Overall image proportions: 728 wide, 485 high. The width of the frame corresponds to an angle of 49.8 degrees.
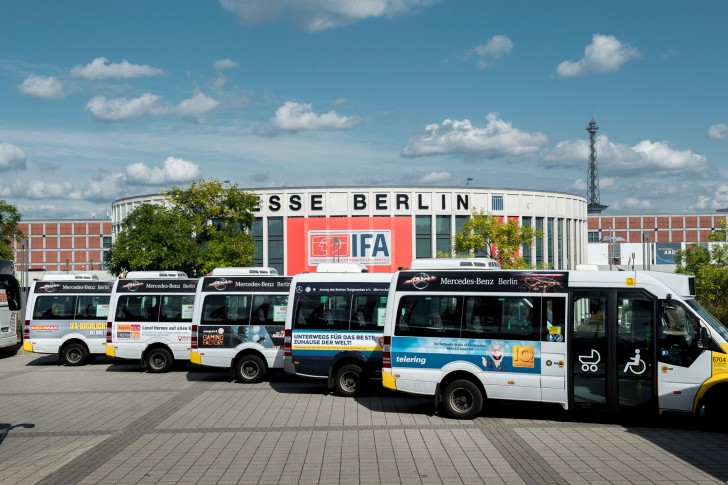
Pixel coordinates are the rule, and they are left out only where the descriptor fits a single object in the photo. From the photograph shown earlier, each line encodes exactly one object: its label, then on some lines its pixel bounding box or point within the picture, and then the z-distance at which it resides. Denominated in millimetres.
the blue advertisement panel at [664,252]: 82562
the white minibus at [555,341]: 12328
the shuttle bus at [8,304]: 26000
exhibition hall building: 59781
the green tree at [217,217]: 39594
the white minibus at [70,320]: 23547
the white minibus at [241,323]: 19156
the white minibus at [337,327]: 16500
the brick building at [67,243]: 115312
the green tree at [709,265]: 38250
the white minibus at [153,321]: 21547
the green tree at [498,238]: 44375
